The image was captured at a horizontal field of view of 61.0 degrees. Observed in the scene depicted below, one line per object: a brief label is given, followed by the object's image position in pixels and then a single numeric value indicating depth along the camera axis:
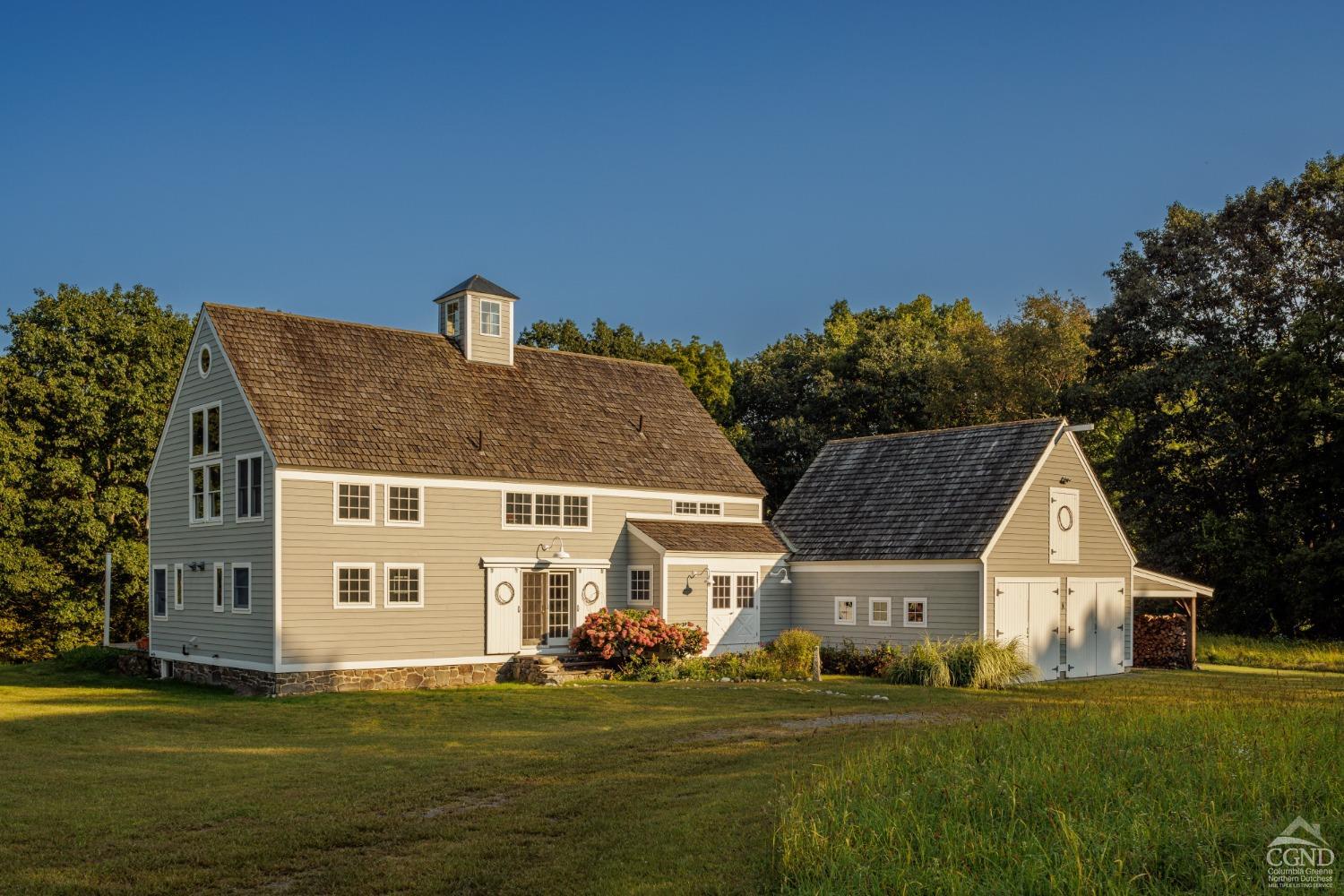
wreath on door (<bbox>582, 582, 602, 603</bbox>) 29.22
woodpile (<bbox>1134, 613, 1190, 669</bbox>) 32.91
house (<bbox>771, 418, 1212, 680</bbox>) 28.47
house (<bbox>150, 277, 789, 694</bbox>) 25.05
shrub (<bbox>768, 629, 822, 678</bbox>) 28.08
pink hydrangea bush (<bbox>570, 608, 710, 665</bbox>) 27.78
